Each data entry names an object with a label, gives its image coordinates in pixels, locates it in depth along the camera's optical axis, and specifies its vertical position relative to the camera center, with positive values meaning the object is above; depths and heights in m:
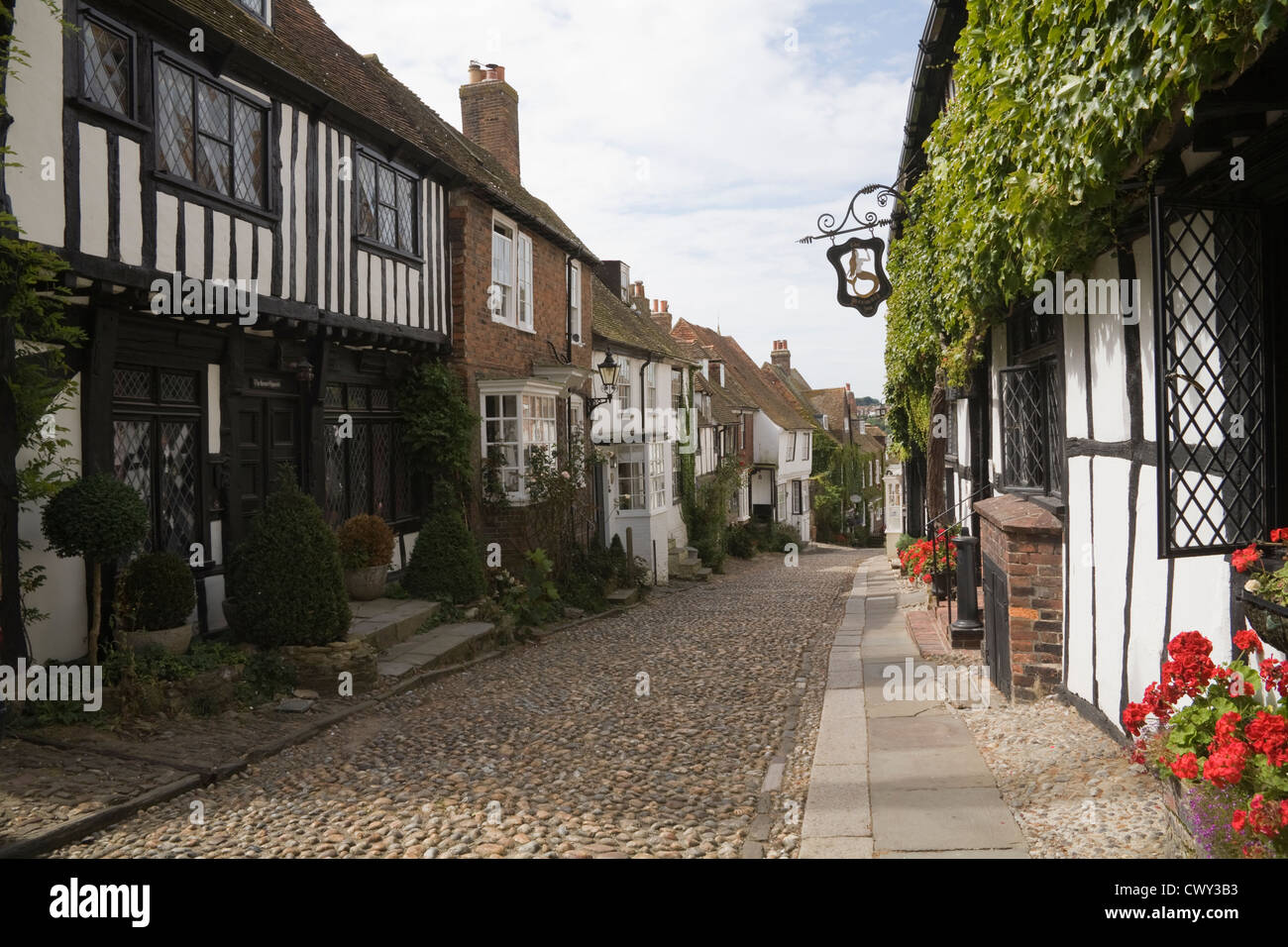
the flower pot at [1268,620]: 3.27 -0.55
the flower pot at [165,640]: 7.02 -1.19
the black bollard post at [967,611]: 9.07 -1.38
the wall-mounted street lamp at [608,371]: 16.44 +1.80
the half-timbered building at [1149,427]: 3.77 +0.21
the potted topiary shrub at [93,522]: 6.49 -0.28
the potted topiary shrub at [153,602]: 7.07 -0.91
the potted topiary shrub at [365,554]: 10.65 -0.85
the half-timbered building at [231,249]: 7.06 +2.15
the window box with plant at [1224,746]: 3.16 -1.02
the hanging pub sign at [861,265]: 8.77 +1.90
